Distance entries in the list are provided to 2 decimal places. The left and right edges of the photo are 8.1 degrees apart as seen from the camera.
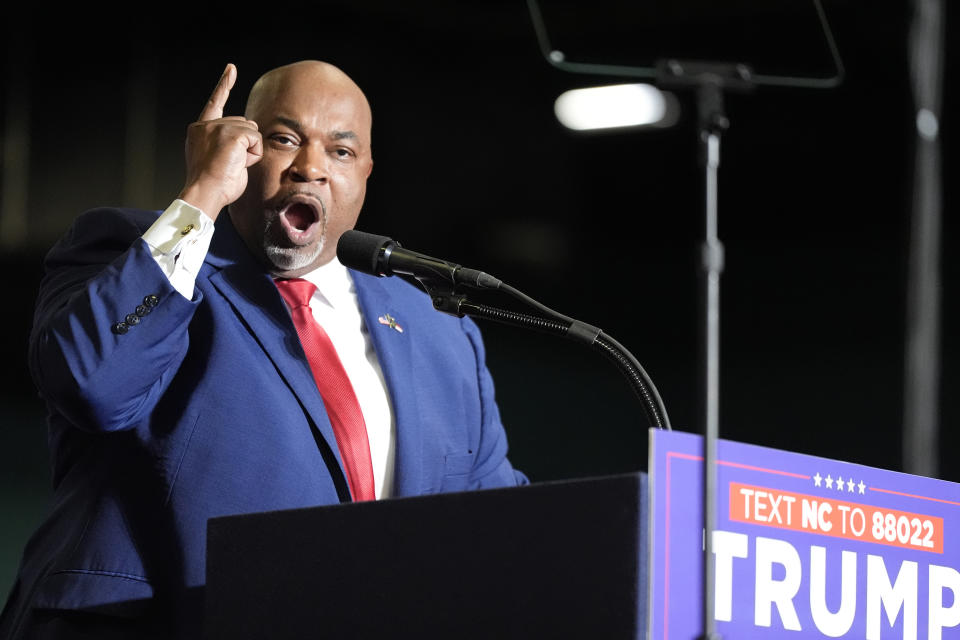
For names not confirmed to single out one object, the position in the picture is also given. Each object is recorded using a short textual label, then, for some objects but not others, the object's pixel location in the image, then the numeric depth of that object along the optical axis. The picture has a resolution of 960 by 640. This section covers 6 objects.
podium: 5.44
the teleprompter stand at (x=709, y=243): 5.44
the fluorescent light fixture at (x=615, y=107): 10.43
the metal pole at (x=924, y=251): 8.57
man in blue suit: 5.69
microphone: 5.72
